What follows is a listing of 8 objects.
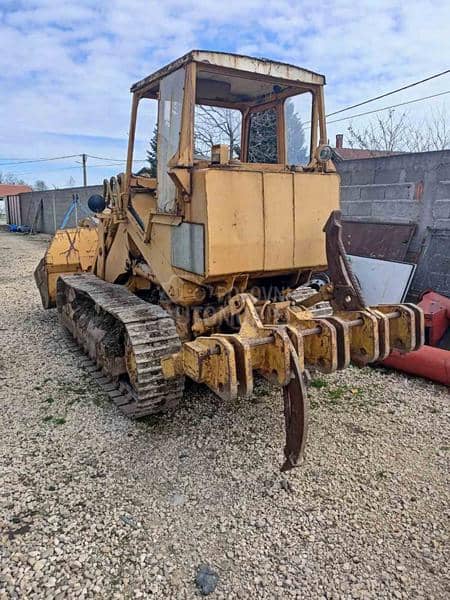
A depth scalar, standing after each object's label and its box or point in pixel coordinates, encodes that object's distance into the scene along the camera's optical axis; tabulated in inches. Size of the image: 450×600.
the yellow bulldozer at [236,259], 112.0
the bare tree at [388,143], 791.1
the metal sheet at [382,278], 249.6
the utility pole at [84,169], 1407.5
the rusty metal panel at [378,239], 266.5
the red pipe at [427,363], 178.9
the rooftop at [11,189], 2037.4
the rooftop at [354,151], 778.7
